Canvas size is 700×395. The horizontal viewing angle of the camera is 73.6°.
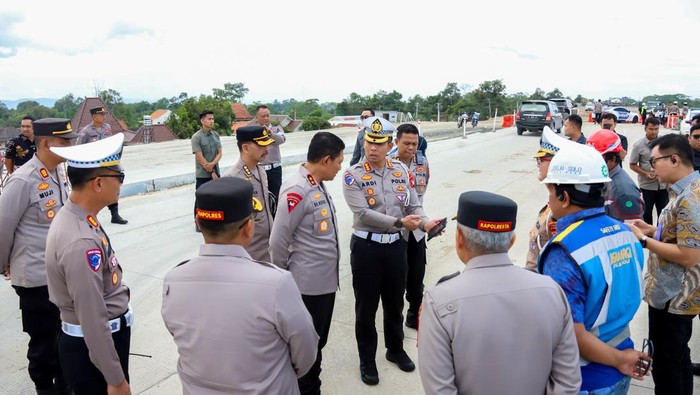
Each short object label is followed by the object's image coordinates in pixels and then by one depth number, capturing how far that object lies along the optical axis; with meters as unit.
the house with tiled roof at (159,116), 80.19
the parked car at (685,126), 15.55
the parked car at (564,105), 27.93
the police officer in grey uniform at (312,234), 3.18
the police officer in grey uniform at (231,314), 1.78
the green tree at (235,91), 87.81
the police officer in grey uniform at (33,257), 3.12
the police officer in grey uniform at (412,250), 4.27
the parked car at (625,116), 32.11
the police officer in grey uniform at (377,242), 3.56
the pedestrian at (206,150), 7.21
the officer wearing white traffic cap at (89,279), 2.24
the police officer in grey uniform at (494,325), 1.64
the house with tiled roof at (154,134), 36.38
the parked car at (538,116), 21.47
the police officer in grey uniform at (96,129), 6.92
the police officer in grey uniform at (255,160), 4.18
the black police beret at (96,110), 6.97
